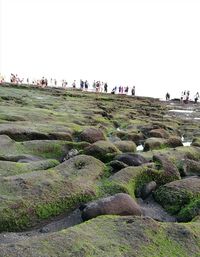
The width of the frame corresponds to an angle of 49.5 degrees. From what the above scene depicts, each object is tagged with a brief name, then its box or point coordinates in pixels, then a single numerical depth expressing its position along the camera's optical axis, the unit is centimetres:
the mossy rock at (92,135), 729
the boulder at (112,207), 336
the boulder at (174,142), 792
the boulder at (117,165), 490
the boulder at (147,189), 446
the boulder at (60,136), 729
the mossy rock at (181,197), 393
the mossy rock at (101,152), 546
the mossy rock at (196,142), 803
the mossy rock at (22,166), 445
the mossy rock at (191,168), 560
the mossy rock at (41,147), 591
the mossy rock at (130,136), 908
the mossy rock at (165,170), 484
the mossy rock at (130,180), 429
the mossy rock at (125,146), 674
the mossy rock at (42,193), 335
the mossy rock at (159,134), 908
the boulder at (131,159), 510
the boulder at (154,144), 751
